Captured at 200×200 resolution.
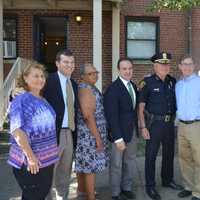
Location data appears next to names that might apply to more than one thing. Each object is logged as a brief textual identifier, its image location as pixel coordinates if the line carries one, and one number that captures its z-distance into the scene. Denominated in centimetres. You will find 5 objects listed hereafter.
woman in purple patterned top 243
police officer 356
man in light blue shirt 347
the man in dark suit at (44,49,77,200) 308
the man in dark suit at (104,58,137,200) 341
